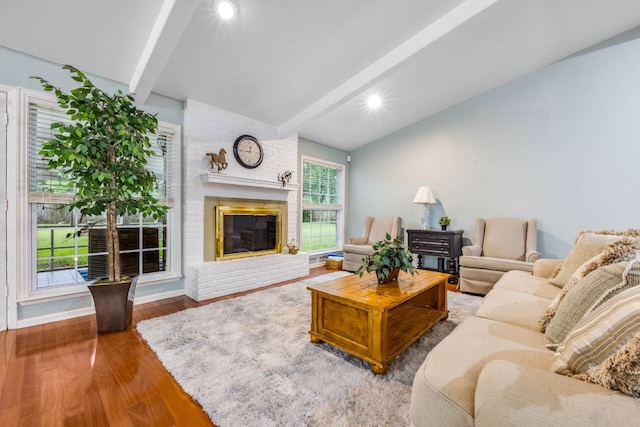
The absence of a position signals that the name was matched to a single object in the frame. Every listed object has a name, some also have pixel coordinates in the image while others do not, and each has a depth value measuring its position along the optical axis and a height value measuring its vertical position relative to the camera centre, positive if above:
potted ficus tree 2.11 +0.40
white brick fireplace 3.28 +0.25
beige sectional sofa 0.63 -0.57
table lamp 4.32 +0.22
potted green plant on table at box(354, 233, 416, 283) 2.12 -0.39
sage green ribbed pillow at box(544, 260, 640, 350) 0.99 -0.33
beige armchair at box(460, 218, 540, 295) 3.21 -0.52
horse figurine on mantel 3.38 +0.68
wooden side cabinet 3.94 -0.49
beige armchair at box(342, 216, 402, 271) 4.45 -0.45
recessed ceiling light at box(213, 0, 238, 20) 2.05 +1.61
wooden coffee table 1.70 -0.76
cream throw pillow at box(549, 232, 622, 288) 1.79 -0.27
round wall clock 3.71 +0.90
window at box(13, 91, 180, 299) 2.44 -0.19
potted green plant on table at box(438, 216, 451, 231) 4.25 -0.14
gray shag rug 1.37 -1.02
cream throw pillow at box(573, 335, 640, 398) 0.64 -0.40
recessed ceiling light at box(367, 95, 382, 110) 3.86 +1.67
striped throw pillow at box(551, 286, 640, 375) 0.73 -0.35
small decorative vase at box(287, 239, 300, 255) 4.20 -0.54
